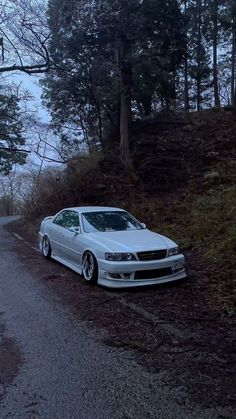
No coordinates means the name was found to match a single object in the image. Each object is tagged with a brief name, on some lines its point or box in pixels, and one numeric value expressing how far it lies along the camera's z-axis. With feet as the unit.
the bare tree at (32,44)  59.11
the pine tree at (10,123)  95.81
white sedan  24.27
